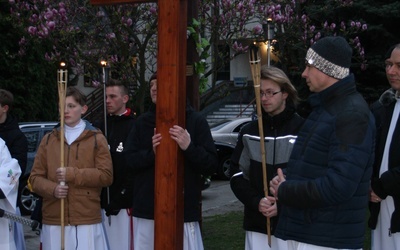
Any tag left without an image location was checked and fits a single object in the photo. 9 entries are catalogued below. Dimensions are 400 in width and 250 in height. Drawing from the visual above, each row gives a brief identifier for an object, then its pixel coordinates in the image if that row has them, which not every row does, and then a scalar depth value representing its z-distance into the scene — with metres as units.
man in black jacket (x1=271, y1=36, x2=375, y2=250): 3.71
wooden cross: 4.52
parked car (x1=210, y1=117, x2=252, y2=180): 18.45
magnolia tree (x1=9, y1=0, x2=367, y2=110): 9.62
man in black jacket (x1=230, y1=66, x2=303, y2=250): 4.92
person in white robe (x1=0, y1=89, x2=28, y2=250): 6.62
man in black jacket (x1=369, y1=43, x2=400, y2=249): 4.90
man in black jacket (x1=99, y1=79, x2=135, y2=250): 6.32
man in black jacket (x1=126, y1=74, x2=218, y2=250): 5.46
